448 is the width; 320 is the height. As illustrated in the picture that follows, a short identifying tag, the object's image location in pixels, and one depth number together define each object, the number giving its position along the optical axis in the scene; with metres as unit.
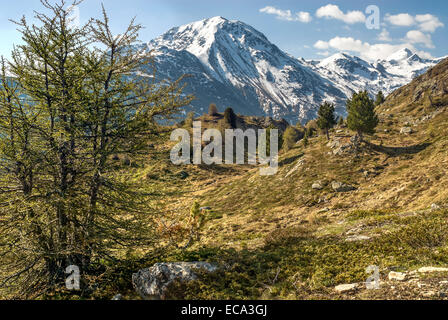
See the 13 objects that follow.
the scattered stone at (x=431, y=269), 7.31
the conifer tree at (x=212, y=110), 123.15
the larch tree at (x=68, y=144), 9.09
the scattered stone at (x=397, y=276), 7.38
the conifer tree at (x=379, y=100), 100.81
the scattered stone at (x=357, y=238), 11.49
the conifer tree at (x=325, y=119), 57.84
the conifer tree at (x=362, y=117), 38.50
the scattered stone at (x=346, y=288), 7.64
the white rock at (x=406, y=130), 44.25
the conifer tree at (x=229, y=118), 107.76
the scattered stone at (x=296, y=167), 39.97
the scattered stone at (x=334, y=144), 43.41
